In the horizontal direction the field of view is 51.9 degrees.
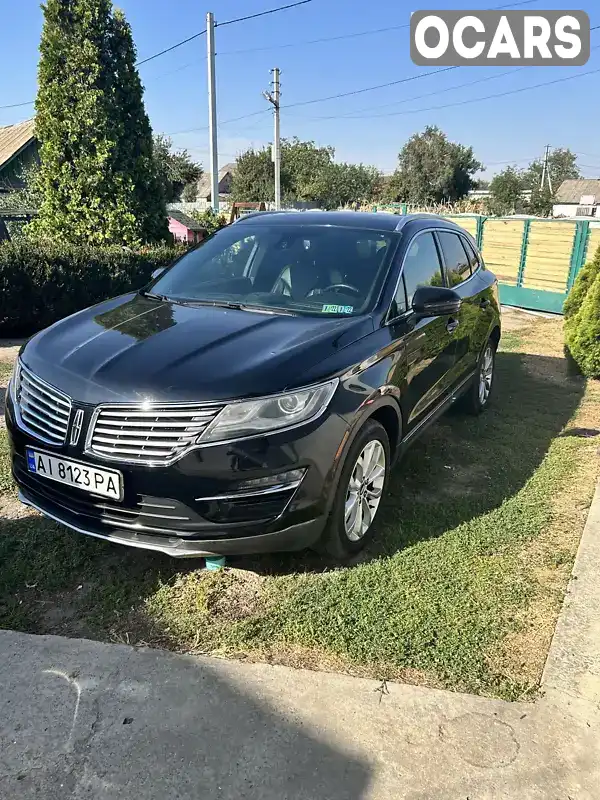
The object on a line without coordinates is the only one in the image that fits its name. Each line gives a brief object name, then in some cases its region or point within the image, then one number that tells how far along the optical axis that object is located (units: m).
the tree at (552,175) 64.88
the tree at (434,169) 54.25
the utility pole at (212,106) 18.81
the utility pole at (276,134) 27.24
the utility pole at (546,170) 80.57
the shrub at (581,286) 7.43
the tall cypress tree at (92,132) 9.62
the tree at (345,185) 52.59
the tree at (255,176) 51.91
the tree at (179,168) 37.84
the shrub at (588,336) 6.84
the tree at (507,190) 65.56
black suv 2.53
